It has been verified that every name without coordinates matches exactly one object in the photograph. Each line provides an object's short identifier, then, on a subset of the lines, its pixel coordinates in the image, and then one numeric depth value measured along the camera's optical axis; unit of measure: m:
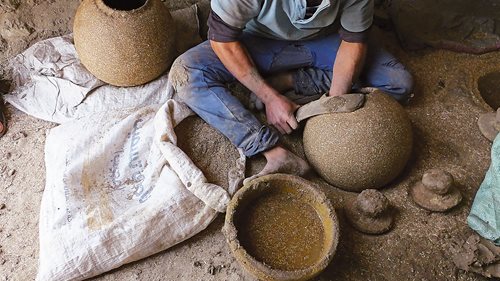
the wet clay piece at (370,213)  2.04
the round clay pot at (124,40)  2.34
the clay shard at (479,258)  2.00
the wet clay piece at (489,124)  2.43
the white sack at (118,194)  1.98
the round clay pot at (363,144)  2.10
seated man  2.20
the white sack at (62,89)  2.52
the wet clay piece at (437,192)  2.09
